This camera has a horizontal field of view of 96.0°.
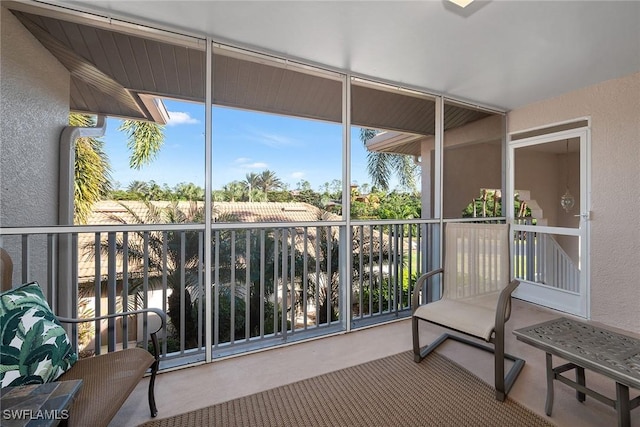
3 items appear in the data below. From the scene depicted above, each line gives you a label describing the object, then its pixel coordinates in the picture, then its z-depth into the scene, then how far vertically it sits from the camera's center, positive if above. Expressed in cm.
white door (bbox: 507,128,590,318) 325 -5
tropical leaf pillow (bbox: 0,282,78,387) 124 -59
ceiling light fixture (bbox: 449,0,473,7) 173 +128
